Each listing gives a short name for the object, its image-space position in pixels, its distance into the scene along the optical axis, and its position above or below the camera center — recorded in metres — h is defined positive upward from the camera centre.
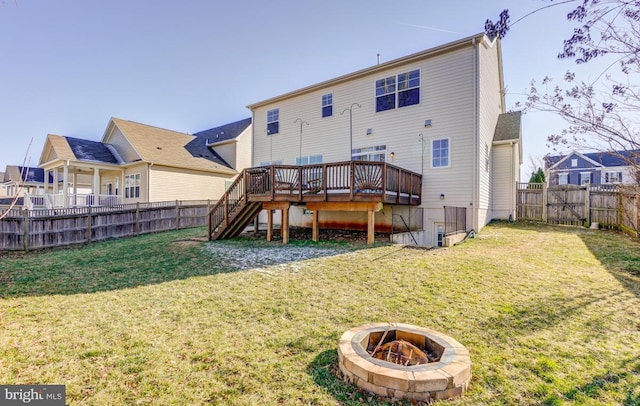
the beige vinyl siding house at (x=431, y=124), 10.49 +3.20
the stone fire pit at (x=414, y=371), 2.56 -1.52
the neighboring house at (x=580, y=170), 31.12 +3.67
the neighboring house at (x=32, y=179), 26.52 +2.15
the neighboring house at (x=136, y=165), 17.75 +2.25
